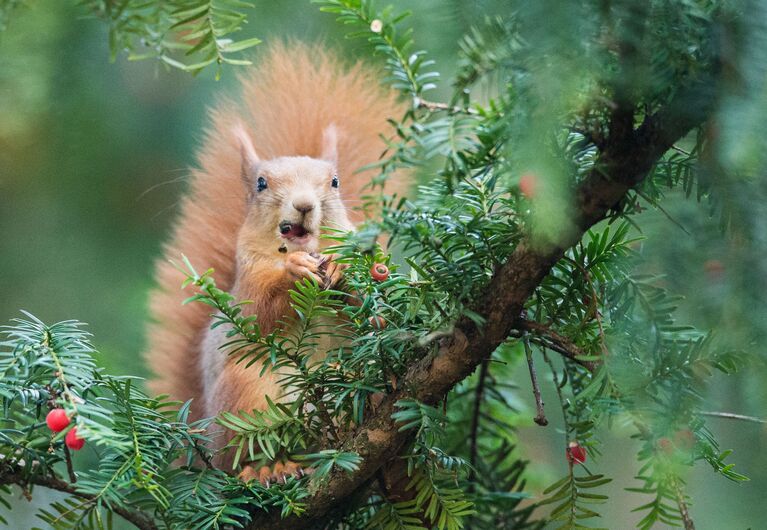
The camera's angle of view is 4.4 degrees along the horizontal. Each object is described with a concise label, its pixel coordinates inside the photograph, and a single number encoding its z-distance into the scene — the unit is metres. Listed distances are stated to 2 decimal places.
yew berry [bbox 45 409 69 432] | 4.95
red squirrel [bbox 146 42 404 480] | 5.23
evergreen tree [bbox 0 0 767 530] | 4.86
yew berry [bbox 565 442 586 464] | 4.97
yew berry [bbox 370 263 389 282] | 5.02
